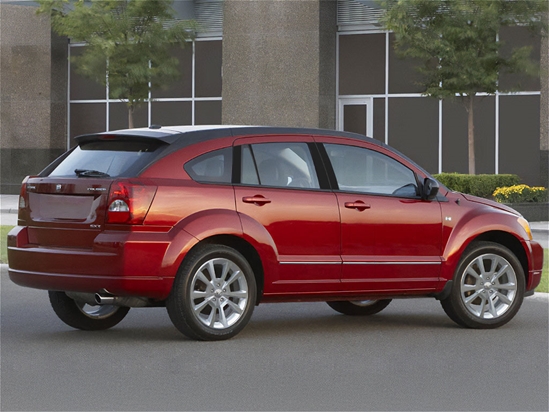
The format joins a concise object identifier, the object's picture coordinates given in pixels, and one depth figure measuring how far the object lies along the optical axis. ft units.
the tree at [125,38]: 111.04
